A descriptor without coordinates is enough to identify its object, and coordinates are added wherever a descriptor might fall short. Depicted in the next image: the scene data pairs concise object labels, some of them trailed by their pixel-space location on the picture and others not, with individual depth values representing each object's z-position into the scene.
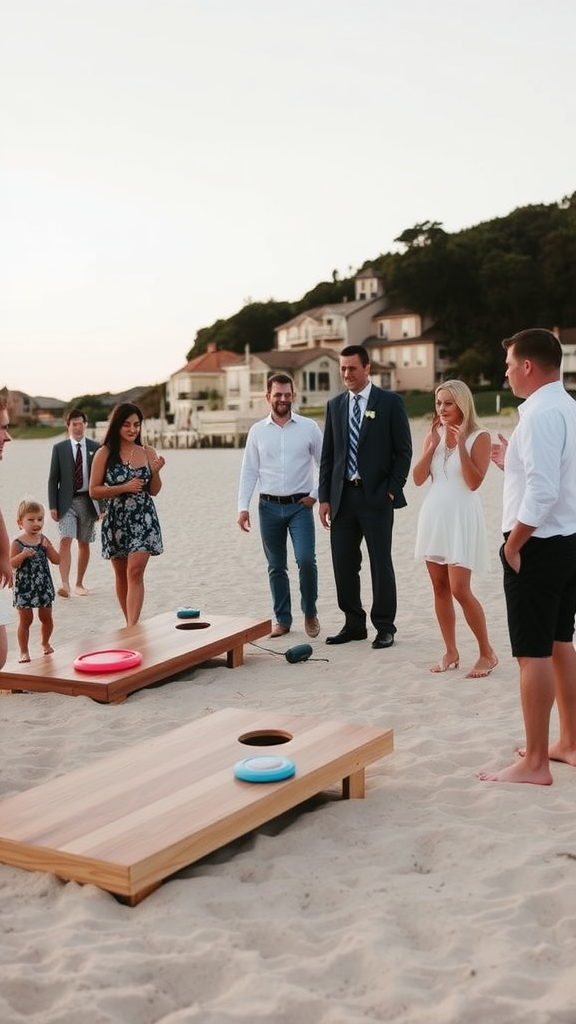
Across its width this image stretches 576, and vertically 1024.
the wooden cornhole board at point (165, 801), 3.57
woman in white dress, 6.37
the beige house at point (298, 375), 74.50
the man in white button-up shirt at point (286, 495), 8.16
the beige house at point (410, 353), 72.69
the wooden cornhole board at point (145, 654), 6.23
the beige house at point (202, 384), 86.25
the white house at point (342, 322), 78.94
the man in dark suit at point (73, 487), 10.21
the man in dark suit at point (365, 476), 7.52
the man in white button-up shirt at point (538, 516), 4.24
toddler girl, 7.35
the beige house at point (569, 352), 68.75
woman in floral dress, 7.52
